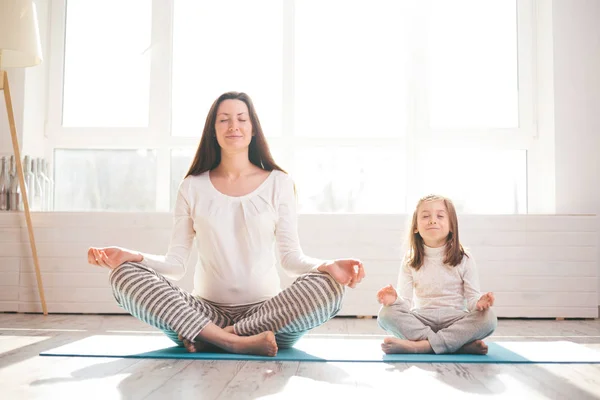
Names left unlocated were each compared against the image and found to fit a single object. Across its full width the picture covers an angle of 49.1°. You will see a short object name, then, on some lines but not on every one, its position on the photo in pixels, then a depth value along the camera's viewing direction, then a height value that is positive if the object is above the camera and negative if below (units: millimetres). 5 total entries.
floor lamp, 3270 +904
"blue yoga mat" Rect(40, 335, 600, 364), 1960 -398
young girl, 2086 -226
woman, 1958 -112
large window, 4016 +819
